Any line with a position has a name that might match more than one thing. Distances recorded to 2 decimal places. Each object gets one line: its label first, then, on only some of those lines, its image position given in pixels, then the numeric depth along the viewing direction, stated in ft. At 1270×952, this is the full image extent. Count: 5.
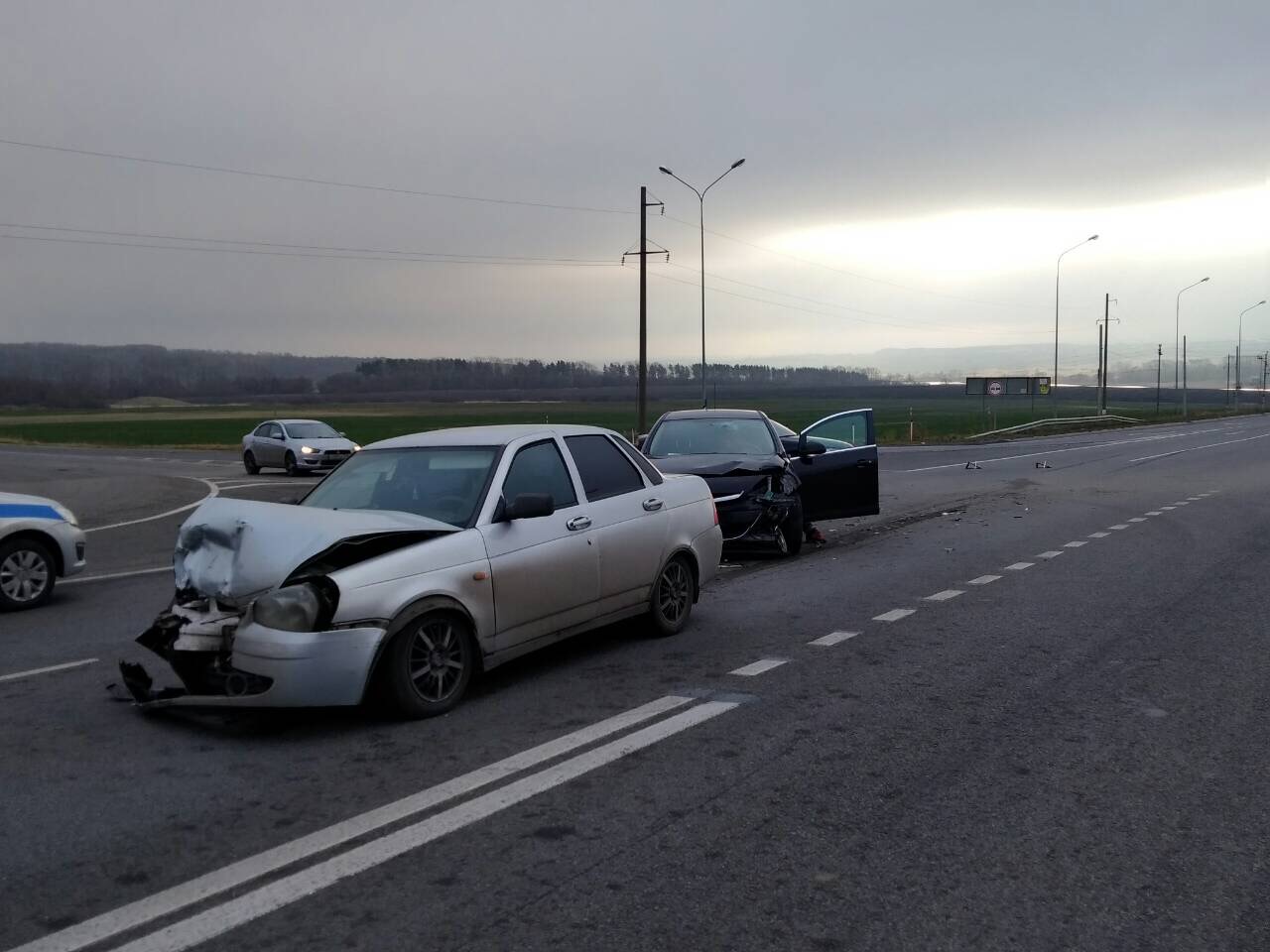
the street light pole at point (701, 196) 123.65
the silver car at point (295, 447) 102.73
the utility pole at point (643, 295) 123.85
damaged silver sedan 19.62
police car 35.01
